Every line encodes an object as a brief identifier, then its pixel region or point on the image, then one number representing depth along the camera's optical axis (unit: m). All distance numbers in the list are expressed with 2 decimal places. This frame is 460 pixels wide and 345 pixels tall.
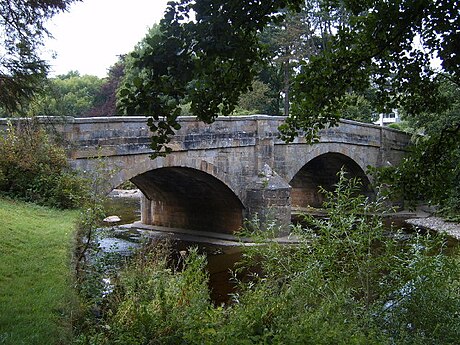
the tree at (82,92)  48.84
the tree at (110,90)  38.62
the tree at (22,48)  6.29
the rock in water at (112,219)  20.04
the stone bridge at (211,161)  12.56
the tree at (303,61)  3.17
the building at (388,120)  51.71
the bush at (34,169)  10.83
